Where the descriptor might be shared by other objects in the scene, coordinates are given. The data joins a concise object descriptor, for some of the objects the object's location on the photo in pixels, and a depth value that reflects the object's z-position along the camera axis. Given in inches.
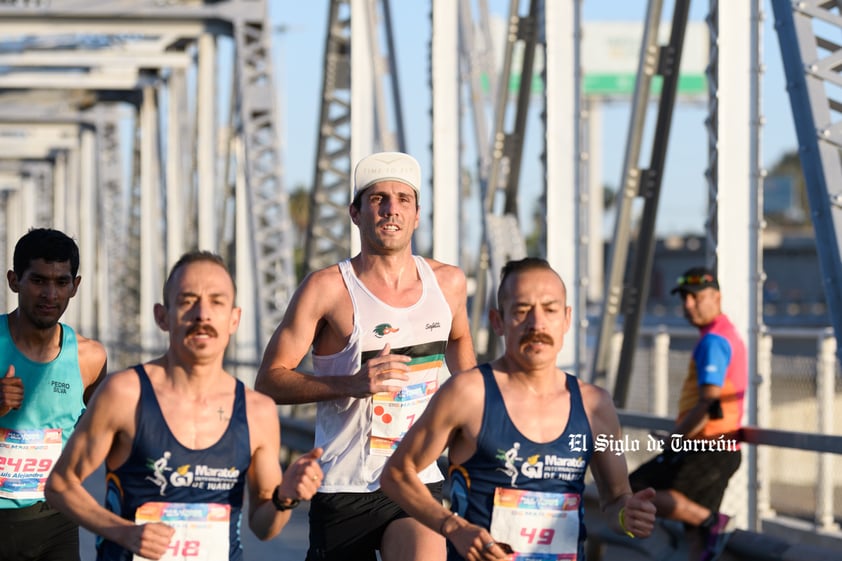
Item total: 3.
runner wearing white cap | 366.4
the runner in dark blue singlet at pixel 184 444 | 281.3
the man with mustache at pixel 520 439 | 290.4
